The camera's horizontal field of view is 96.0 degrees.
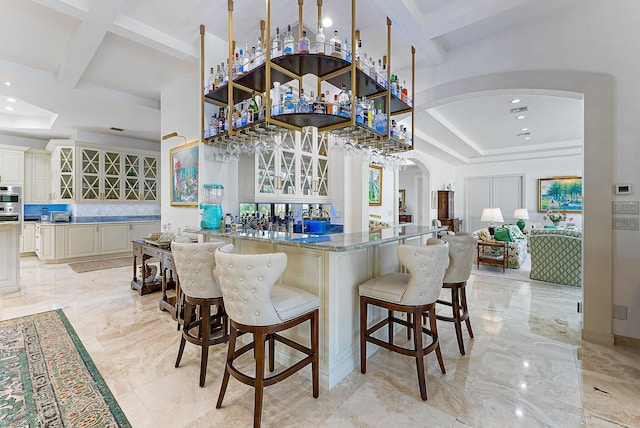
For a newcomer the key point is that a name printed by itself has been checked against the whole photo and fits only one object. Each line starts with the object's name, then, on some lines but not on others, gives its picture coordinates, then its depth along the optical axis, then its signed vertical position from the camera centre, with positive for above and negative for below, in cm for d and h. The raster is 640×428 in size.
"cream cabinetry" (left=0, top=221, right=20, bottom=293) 395 -63
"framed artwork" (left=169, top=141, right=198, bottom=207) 333 +46
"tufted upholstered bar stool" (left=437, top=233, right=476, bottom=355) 249 -47
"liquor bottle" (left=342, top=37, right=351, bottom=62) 223 +125
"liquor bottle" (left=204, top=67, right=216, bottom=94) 290 +131
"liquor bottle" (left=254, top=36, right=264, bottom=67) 237 +129
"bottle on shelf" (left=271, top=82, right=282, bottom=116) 225 +92
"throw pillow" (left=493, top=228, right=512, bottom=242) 552 -45
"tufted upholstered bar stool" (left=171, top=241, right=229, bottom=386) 200 -49
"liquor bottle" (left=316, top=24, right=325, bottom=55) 215 +128
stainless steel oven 480 +23
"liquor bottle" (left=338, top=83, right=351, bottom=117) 230 +89
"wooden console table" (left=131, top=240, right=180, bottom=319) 317 -72
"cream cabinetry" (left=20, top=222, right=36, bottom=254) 646 -58
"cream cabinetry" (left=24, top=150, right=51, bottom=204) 641 +80
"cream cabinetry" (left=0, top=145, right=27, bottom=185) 597 +101
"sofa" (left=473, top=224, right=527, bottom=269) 551 -65
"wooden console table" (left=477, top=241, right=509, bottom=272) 535 -84
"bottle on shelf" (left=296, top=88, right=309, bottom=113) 217 +80
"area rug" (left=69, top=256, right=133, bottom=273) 554 -106
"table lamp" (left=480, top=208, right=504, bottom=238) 680 -8
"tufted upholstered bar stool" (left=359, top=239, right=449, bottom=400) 188 -56
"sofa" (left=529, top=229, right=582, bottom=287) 431 -68
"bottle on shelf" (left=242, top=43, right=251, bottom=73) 248 +130
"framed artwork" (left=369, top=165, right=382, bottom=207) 614 +56
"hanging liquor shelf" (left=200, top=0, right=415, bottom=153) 219 +112
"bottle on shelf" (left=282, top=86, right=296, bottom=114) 218 +81
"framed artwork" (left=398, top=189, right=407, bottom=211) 1125 +47
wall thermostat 248 +20
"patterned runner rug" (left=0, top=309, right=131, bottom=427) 167 -117
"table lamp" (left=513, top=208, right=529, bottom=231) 754 -9
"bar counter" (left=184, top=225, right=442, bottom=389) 200 -49
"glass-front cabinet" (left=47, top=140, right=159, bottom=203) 616 +90
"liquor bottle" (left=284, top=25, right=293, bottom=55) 217 +126
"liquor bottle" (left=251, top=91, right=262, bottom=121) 244 +95
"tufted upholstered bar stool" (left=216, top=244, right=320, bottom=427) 157 -55
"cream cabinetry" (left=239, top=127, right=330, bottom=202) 351 +55
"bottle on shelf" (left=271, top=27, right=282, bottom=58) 221 +128
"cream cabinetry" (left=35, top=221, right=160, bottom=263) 588 -58
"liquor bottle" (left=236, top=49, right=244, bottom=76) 253 +130
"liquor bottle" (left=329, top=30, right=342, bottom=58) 219 +126
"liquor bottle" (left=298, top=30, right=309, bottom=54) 214 +124
